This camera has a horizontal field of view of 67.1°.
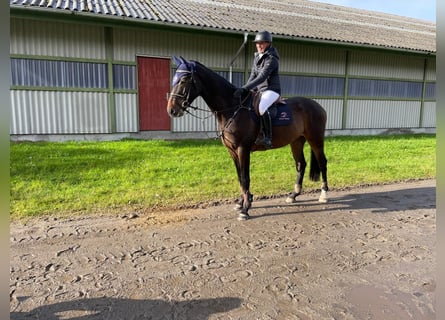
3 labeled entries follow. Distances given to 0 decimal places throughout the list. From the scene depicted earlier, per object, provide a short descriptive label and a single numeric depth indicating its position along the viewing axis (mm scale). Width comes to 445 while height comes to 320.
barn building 10164
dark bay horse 4699
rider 5176
